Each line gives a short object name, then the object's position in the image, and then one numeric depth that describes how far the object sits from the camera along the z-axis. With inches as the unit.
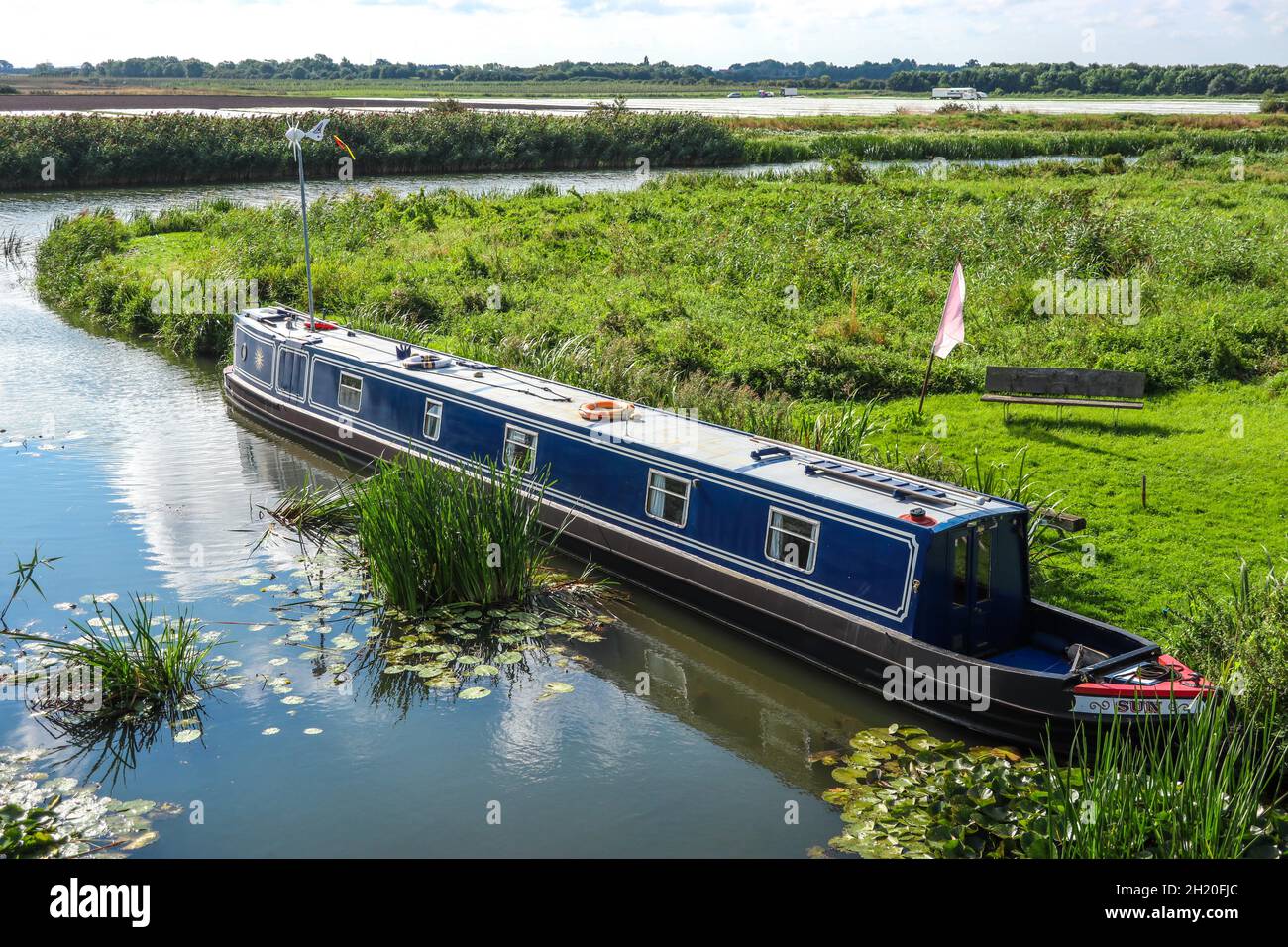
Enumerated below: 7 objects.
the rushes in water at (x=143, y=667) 422.3
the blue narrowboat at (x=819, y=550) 406.0
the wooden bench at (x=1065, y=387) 684.1
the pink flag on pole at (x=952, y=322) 576.0
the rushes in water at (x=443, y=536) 482.3
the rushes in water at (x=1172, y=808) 281.4
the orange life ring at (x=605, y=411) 564.1
